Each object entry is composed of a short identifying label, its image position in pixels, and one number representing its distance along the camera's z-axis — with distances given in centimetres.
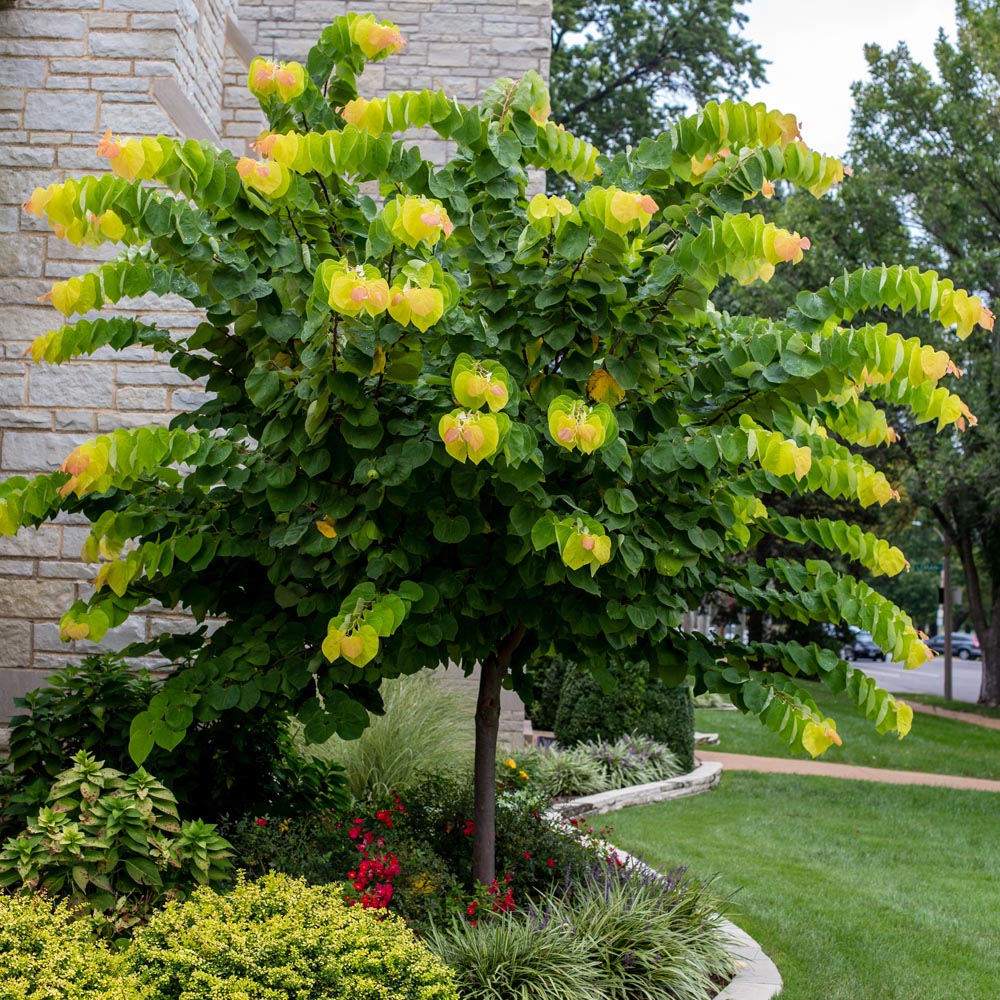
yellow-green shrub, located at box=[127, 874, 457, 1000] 291
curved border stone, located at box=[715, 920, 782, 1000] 441
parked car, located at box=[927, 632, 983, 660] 6375
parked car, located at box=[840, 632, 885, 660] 5078
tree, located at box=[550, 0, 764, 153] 2225
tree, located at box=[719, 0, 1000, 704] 1905
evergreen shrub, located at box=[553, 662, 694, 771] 1099
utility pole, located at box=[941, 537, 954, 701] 2336
